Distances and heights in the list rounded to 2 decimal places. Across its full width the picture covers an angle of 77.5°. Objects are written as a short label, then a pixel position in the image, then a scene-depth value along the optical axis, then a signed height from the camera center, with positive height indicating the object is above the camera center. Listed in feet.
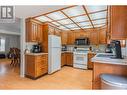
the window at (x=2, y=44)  21.18 +0.55
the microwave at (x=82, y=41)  13.30 +0.92
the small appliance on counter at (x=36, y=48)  10.12 -0.20
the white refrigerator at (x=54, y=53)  10.10 -0.96
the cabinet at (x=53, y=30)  10.59 +2.39
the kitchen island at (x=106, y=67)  4.59 -1.29
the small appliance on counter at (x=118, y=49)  4.94 -0.17
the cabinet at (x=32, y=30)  9.31 +1.96
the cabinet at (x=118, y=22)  3.95 +1.23
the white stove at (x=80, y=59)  12.42 -2.01
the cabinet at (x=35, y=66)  8.51 -2.14
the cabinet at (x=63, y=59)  13.40 -2.19
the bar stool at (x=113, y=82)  3.50 -1.65
